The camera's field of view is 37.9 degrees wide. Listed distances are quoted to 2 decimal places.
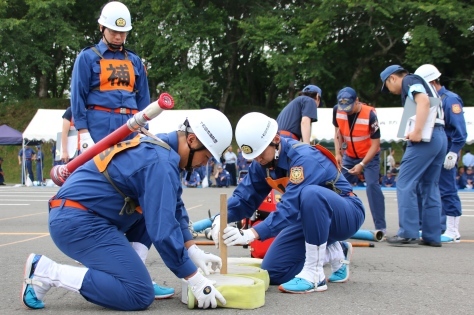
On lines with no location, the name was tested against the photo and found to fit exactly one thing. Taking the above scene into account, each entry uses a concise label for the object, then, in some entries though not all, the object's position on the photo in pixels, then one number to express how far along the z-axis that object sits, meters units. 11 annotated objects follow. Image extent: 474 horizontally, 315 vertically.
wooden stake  4.68
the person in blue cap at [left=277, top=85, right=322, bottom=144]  8.30
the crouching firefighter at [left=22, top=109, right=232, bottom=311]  4.04
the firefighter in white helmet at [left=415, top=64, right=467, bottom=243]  8.30
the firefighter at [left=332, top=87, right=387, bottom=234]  8.23
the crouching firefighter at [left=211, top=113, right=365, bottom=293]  4.88
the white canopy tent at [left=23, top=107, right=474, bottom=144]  23.17
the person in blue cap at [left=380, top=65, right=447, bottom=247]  7.56
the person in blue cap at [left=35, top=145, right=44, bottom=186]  26.67
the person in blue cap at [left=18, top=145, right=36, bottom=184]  26.08
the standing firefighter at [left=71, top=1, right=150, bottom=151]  6.25
